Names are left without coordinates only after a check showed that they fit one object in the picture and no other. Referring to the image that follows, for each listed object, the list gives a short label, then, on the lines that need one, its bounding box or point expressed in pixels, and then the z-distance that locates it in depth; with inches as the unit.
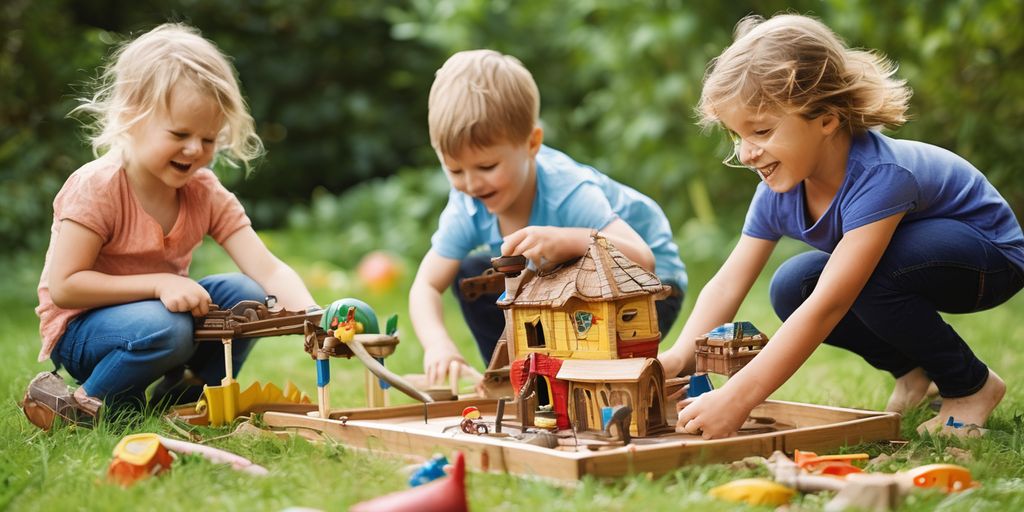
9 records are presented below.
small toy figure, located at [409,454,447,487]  74.4
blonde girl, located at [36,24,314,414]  103.8
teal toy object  97.0
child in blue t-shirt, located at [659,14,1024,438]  87.7
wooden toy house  85.2
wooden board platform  75.5
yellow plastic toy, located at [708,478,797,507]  70.5
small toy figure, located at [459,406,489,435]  89.4
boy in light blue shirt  109.4
